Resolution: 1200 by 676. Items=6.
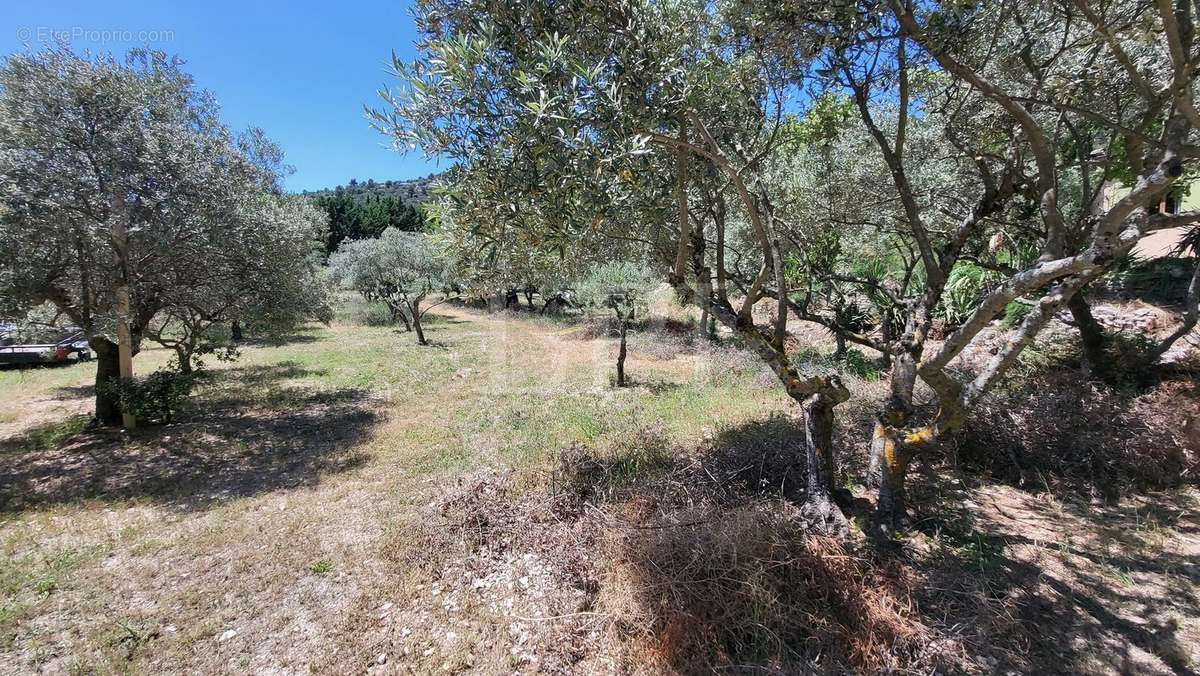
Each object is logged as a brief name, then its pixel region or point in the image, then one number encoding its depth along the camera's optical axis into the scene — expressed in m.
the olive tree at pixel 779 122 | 3.28
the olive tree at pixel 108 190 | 6.23
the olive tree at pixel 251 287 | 8.51
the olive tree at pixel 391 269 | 25.03
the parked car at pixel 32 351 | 12.99
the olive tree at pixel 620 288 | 18.62
